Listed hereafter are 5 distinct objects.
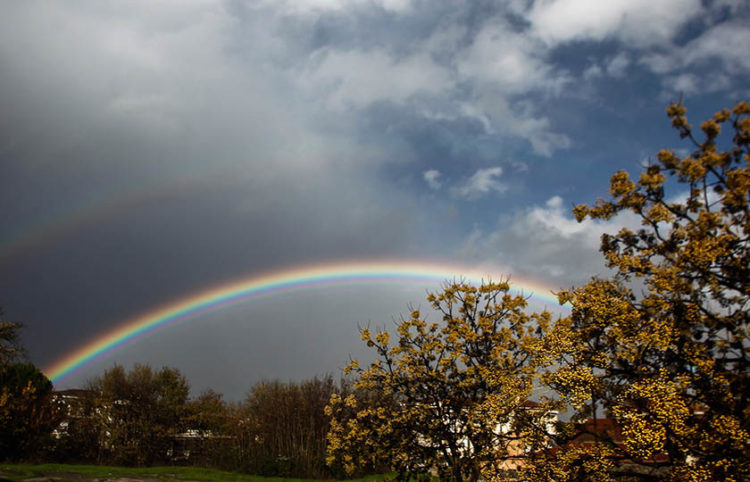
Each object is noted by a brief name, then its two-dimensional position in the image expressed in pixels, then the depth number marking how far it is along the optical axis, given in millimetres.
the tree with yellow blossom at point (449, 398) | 13367
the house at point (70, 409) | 34312
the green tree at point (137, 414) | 34562
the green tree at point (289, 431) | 31906
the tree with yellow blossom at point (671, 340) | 9516
